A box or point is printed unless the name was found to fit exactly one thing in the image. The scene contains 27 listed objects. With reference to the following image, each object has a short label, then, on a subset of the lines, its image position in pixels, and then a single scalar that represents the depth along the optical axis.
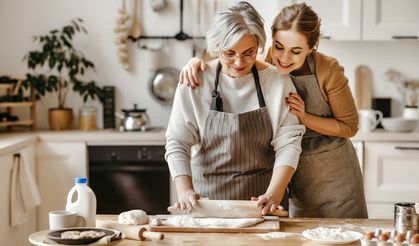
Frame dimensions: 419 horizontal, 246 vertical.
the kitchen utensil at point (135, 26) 5.25
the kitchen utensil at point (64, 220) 2.40
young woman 2.77
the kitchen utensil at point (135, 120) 4.95
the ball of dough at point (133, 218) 2.54
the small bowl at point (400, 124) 4.81
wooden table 2.33
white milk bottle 2.43
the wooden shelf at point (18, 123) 4.92
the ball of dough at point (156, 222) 2.50
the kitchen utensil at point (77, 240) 2.24
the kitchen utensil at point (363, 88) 5.22
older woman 2.74
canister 2.41
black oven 4.82
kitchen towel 4.29
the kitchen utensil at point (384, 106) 5.23
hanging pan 5.26
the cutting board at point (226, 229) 2.46
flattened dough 2.49
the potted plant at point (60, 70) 5.00
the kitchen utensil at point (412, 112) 5.09
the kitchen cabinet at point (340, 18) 4.86
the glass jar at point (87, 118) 5.12
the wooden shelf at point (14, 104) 4.88
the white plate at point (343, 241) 2.30
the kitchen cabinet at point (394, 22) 4.90
